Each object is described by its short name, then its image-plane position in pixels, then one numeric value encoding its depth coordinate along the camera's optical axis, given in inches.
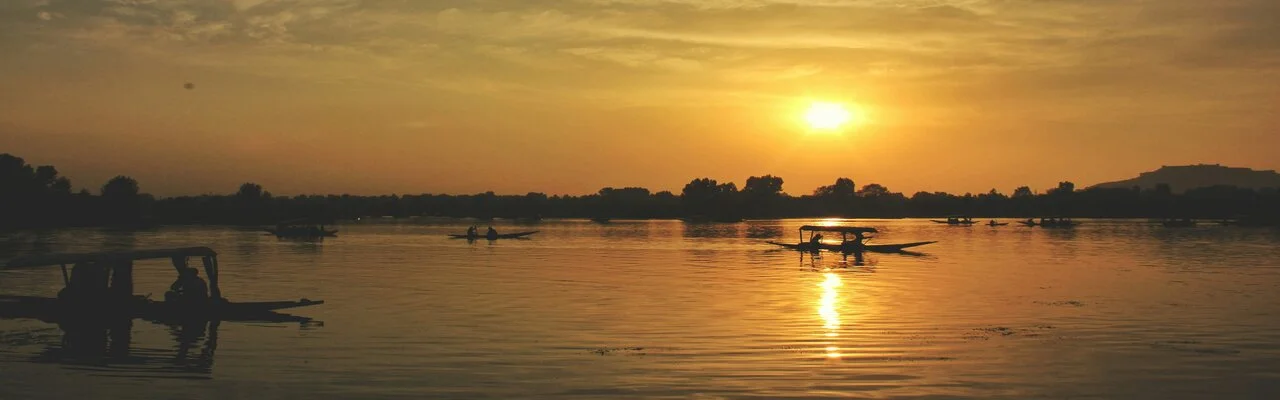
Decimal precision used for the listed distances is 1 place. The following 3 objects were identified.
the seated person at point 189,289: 1278.3
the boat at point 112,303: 1269.7
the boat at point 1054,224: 6456.7
